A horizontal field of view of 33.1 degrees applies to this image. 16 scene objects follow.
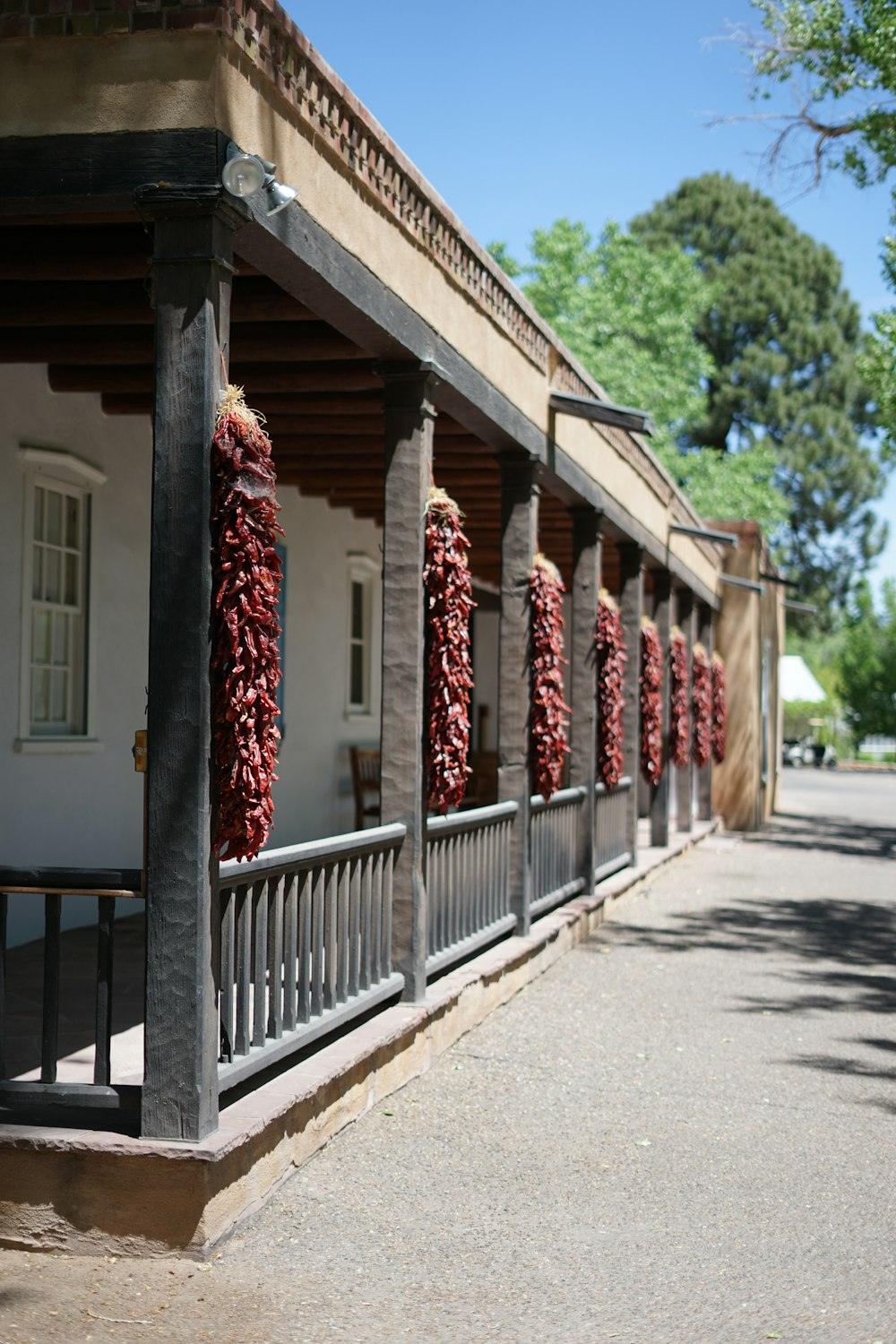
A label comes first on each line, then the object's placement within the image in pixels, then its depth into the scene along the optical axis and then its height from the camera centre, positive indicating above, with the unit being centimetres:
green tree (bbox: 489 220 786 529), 4009 +1132
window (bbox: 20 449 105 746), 840 +79
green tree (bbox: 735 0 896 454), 1781 +818
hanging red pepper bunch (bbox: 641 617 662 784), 1423 +31
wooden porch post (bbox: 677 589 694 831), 1848 -56
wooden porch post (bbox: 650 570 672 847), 1574 +108
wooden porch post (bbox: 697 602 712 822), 2061 -53
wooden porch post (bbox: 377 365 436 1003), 682 +47
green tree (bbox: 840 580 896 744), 6525 +262
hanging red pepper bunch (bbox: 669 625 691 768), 1655 +44
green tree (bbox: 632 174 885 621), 4969 +1228
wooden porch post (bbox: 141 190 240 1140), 445 +17
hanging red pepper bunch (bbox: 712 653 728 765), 2070 +35
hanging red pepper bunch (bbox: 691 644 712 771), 1869 +40
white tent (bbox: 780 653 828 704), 5412 +200
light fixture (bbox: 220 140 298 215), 441 +165
